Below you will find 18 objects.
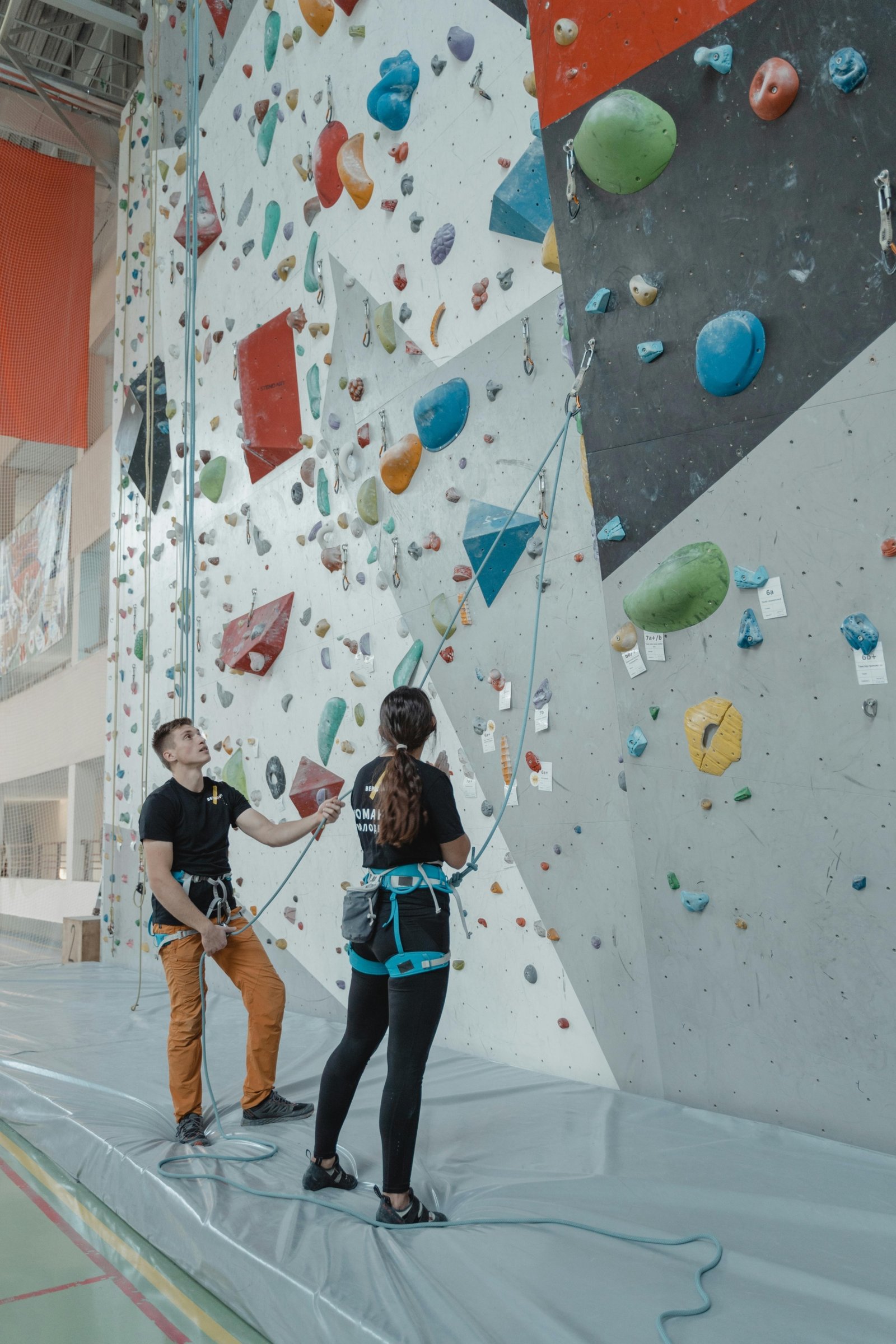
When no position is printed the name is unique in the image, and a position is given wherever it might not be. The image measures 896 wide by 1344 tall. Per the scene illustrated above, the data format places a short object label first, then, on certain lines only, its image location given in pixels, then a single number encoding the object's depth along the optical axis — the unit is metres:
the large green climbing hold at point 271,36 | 4.34
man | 2.45
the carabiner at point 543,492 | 2.91
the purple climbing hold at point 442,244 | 3.28
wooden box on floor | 6.04
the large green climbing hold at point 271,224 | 4.39
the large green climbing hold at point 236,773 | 4.57
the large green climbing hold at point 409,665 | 3.42
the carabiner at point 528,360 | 2.95
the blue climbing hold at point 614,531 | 2.63
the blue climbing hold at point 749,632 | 2.34
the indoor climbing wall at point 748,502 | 2.13
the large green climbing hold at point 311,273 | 4.06
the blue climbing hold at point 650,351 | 2.50
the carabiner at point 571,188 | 2.71
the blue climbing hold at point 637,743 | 2.60
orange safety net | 6.54
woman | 1.79
